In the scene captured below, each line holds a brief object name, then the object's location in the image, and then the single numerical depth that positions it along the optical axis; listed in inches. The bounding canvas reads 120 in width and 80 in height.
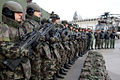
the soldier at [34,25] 117.8
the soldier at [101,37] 465.1
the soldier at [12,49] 83.1
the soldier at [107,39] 479.2
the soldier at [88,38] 424.3
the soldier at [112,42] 485.2
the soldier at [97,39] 461.0
